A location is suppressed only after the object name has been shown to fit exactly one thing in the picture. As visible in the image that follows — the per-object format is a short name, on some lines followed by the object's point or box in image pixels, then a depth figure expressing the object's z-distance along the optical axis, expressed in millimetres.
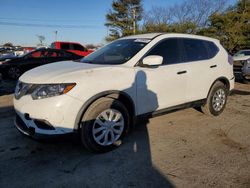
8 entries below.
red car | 12474
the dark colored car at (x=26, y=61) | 8314
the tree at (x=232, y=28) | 21470
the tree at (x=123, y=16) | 30265
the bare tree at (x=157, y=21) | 27267
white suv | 2420
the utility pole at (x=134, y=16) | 27811
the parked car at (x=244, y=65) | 7671
